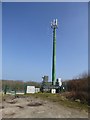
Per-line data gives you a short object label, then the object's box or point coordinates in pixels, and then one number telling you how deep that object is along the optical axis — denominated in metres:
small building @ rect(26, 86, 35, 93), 17.37
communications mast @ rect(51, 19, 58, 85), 19.00
